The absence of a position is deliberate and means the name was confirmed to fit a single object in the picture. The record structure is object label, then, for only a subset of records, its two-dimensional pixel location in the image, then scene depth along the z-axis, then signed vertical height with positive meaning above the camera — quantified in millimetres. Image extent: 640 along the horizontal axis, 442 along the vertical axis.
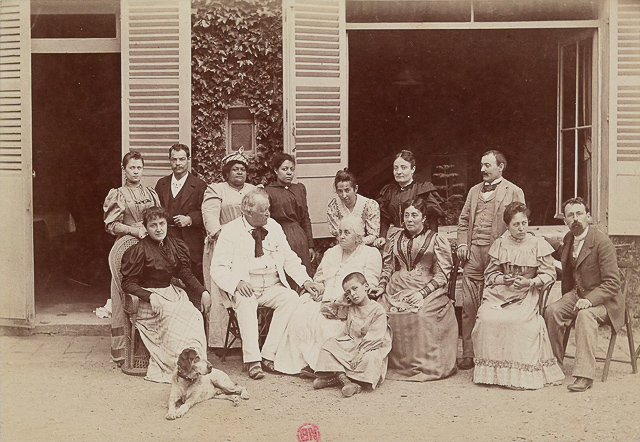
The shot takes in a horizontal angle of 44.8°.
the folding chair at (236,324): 6055 -1141
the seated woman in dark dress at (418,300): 5688 -884
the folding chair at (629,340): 5539 -1159
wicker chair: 5719 -1061
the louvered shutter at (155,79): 6656 +894
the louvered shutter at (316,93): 6766 +792
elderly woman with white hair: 5738 -883
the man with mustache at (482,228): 6082 -362
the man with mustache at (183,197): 6402 -121
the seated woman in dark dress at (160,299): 5625 -848
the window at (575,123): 7219 +574
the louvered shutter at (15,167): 6539 +130
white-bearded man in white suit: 5859 -690
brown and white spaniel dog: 4824 -1306
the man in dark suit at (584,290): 5387 -776
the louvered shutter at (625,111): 6750 +626
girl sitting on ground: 5332 -1147
